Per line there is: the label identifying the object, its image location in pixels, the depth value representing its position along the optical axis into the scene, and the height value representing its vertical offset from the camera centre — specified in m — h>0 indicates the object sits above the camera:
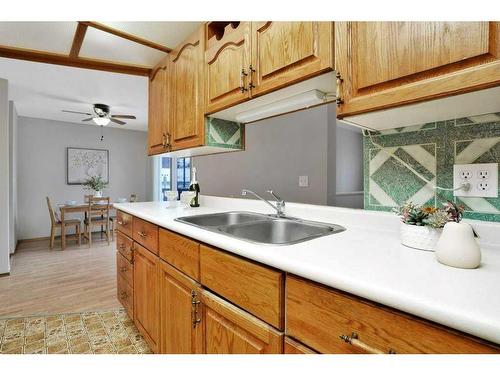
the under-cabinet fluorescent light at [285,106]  1.25 +0.42
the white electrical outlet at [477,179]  0.89 +0.01
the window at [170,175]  6.16 +0.15
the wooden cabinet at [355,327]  0.48 -0.32
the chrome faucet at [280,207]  1.51 -0.15
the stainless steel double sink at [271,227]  1.25 -0.25
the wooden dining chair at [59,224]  4.07 -0.72
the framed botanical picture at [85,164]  5.09 +0.35
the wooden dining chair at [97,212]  4.25 -0.55
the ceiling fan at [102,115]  3.84 +1.02
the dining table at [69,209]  4.03 -0.46
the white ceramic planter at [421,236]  0.79 -0.17
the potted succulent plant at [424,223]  0.79 -0.13
